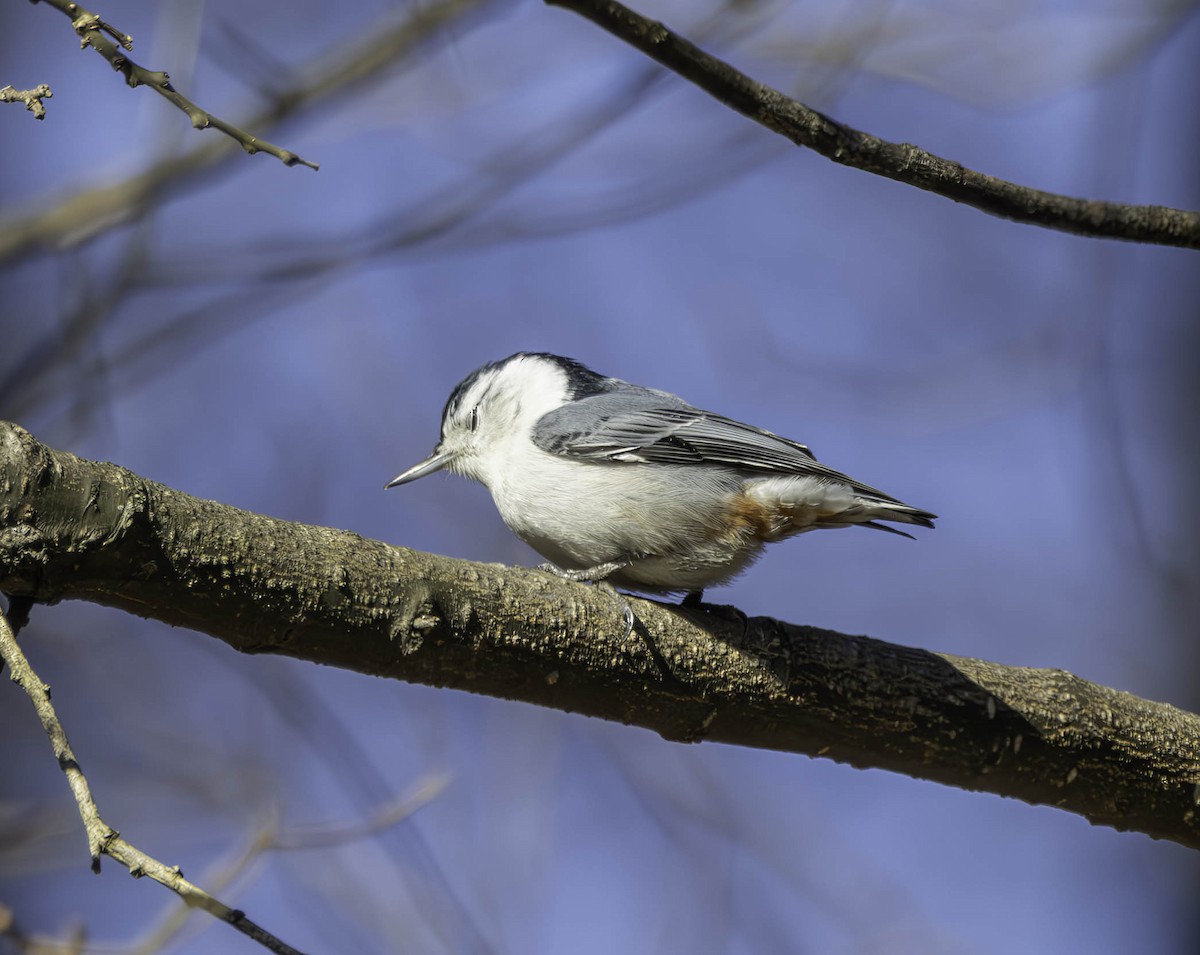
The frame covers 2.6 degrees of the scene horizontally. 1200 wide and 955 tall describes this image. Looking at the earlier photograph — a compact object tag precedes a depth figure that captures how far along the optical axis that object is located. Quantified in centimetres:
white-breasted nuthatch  618
